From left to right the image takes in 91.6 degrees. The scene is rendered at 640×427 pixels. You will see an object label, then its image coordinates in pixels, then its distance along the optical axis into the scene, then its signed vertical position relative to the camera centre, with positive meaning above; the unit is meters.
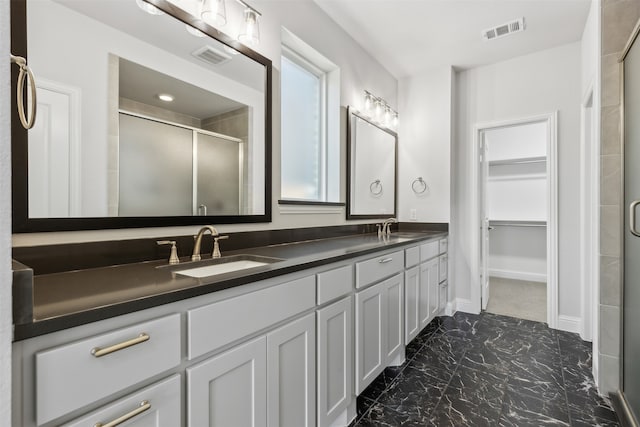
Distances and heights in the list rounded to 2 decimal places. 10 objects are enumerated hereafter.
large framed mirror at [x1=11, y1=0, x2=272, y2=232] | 1.09 +0.41
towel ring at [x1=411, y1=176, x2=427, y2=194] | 3.41 +0.31
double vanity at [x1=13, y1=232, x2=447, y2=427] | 0.69 -0.38
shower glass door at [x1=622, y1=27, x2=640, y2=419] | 1.52 -0.12
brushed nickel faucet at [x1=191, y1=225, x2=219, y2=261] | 1.42 -0.13
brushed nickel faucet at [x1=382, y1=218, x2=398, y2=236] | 2.94 -0.13
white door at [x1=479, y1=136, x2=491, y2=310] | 3.37 -0.12
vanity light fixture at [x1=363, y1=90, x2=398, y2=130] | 2.92 +1.03
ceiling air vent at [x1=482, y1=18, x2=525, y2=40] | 2.55 +1.57
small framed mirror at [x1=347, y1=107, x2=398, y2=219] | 2.72 +0.44
